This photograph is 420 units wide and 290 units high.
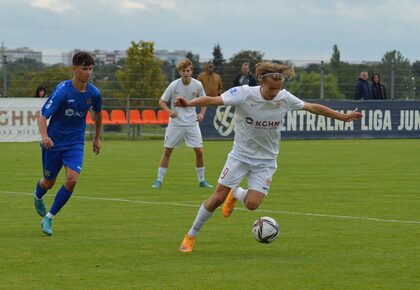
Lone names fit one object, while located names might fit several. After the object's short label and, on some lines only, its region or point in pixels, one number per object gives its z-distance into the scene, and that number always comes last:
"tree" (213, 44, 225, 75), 40.67
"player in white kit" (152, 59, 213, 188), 18.69
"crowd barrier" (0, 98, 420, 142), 37.50
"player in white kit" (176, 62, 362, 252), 10.84
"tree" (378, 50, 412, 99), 42.59
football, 10.99
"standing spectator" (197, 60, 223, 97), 26.23
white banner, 35.12
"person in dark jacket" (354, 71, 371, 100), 38.76
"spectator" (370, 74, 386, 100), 39.44
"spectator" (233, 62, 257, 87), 32.69
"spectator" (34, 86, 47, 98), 35.72
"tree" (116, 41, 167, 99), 39.91
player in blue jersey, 12.23
